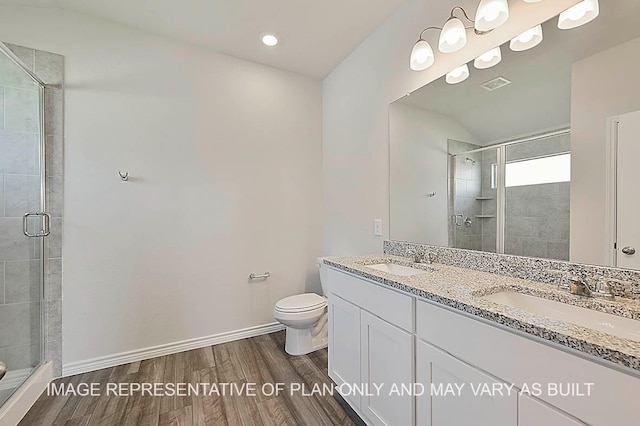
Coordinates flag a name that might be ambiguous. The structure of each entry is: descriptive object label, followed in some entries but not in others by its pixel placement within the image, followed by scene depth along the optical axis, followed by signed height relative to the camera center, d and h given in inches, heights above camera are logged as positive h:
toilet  86.7 -35.8
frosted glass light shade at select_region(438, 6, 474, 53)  56.3 +37.4
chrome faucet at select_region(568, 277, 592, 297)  39.9 -11.2
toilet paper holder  103.5 -24.8
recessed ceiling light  88.4 +57.1
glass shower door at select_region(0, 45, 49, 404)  68.9 -2.7
